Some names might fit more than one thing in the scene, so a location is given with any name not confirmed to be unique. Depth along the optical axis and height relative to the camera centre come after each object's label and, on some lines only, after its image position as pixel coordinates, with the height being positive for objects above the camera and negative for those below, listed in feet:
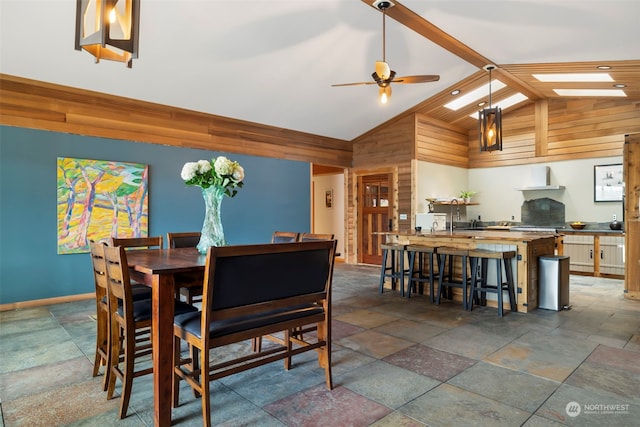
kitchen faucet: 28.24 +0.34
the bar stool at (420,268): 16.06 -2.38
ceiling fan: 12.83 +4.92
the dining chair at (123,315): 6.93 -1.99
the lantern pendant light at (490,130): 17.28 +3.97
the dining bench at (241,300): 6.21 -1.48
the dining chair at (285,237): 11.08 -0.63
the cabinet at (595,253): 21.44 -2.17
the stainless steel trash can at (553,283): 14.58 -2.59
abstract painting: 16.03 +0.68
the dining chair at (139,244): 9.12 -0.81
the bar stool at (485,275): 13.89 -2.32
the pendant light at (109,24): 6.40 +3.40
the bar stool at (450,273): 14.89 -2.43
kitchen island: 14.49 -1.22
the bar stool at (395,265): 17.19 -2.37
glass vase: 9.41 -0.12
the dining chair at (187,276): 8.05 -1.26
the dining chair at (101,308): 7.88 -2.06
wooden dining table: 6.44 -2.01
